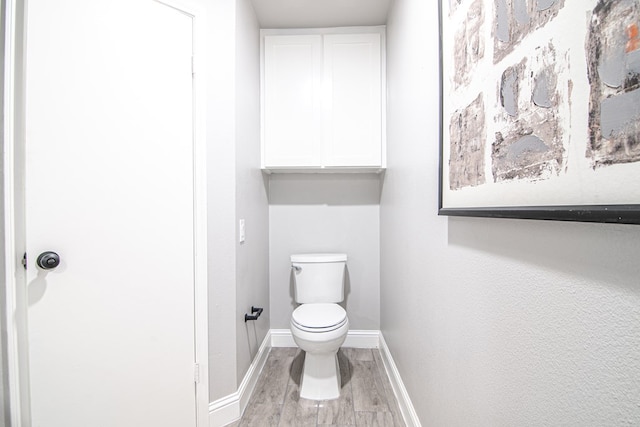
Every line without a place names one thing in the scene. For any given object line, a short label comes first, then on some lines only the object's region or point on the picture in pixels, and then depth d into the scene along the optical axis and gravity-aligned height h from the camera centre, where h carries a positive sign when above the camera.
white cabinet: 1.89 +0.83
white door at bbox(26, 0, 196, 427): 0.92 +0.00
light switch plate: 1.41 -0.10
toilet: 1.42 -0.75
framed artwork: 0.33 +0.18
